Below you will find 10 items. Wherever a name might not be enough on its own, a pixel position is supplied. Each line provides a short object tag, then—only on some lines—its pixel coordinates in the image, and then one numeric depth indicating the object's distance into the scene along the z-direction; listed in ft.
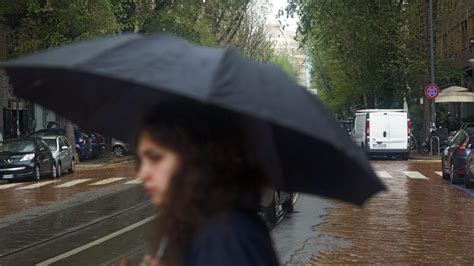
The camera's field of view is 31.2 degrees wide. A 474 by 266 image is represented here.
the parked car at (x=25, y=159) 82.28
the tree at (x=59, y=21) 100.12
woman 7.55
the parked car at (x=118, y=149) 131.54
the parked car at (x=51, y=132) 119.44
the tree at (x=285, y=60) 384.74
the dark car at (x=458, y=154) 67.82
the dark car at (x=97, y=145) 126.31
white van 110.22
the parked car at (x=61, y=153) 90.94
